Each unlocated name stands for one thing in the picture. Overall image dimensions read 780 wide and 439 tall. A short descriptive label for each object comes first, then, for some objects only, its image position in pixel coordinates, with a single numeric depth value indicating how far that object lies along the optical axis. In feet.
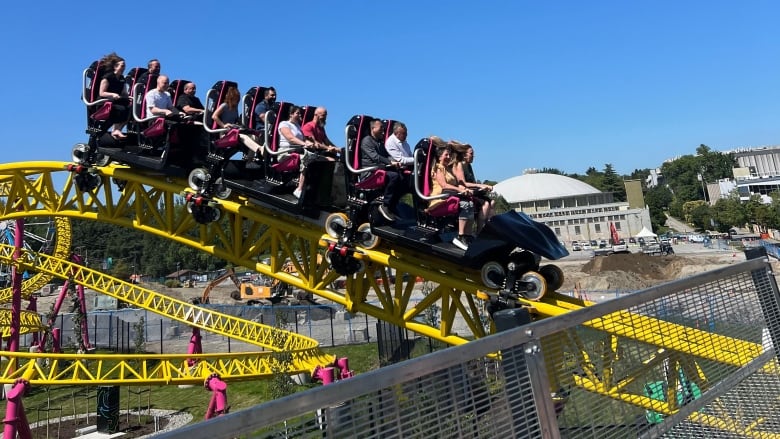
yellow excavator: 107.24
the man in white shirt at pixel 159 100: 22.94
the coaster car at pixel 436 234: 15.03
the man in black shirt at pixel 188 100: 24.13
